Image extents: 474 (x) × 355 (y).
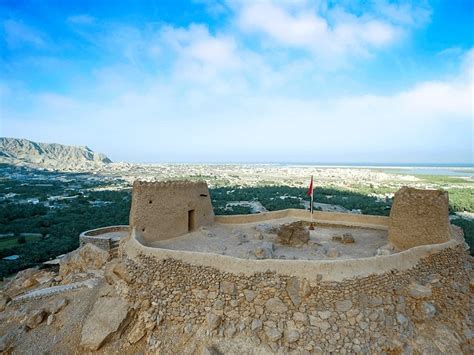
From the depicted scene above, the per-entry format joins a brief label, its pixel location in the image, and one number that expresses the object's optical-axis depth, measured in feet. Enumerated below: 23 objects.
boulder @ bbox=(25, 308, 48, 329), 36.76
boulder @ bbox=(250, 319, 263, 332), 27.50
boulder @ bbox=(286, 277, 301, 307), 28.07
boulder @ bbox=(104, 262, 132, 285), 34.63
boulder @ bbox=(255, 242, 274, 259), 36.99
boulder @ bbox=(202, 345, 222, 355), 26.32
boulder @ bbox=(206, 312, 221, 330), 28.22
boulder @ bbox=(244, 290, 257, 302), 28.78
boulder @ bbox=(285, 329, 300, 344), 26.35
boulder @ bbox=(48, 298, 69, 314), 38.58
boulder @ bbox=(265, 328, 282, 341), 26.61
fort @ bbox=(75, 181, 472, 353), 27.04
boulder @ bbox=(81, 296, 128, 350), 30.68
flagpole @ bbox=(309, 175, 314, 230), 51.69
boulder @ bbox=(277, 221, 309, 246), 43.93
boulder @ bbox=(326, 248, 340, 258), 37.18
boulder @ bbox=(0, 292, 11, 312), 44.79
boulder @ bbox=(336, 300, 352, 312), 27.68
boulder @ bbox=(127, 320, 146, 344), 30.12
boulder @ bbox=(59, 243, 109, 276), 56.85
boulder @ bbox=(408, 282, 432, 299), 29.91
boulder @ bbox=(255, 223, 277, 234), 51.47
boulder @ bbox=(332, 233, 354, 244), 44.14
